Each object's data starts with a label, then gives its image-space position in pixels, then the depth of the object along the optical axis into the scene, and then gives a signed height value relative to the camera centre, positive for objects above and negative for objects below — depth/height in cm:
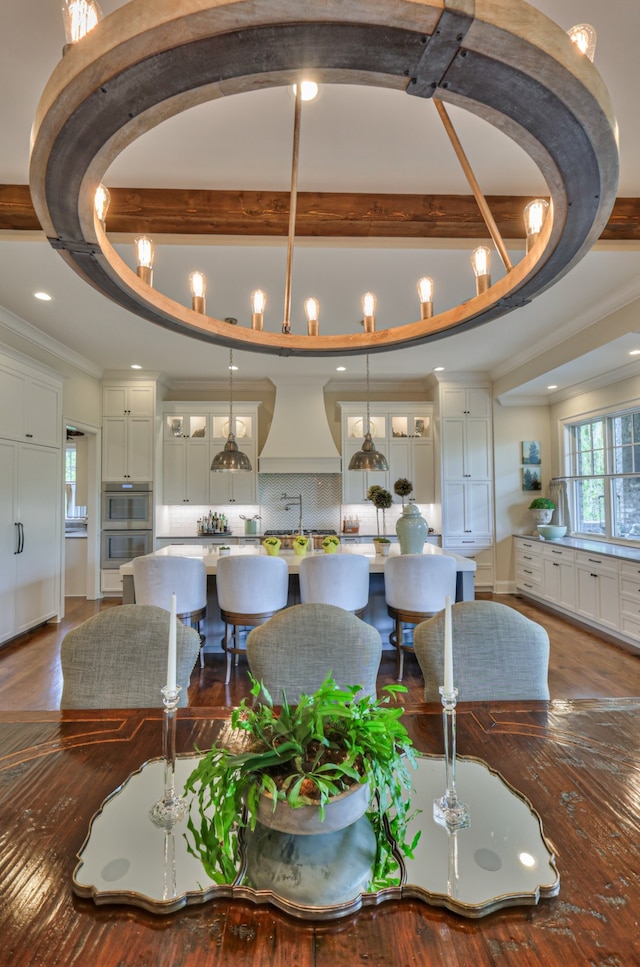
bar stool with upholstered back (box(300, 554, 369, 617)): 301 -56
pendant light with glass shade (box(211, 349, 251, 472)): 403 +33
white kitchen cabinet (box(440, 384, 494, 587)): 610 +28
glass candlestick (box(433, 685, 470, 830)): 87 -62
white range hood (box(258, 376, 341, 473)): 625 +87
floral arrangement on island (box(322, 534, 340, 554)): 358 -40
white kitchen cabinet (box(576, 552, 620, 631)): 413 -94
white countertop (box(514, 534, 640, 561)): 412 -57
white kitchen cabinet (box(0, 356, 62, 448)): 405 +91
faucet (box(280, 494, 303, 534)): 665 -6
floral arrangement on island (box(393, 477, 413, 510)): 411 +6
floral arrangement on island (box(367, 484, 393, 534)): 396 -3
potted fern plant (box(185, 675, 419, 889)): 73 -49
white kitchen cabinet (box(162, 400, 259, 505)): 634 +47
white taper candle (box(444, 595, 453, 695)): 85 -32
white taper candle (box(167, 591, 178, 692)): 86 -32
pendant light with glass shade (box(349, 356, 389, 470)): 397 +32
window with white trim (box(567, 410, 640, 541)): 481 +20
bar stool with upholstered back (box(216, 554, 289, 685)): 303 -64
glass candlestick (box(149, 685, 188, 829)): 87 -57
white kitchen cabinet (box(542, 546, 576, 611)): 480 -94
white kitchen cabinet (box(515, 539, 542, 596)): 547 -93
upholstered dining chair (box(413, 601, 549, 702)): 151 -56
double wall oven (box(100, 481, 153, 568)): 588 -35
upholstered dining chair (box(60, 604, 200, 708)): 148 -56
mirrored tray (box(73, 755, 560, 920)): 70 -64
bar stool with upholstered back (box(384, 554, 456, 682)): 303 -62
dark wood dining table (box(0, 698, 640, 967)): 61 -64
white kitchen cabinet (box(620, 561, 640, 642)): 385 -94
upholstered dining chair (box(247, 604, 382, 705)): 152 -55
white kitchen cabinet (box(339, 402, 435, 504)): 640 +73
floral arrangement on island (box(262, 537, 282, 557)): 365 -41
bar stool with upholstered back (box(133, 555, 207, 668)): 307 -59
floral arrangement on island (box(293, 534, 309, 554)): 376 -42
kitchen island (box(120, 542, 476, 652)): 340 -68
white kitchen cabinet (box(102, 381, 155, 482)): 597 +88
